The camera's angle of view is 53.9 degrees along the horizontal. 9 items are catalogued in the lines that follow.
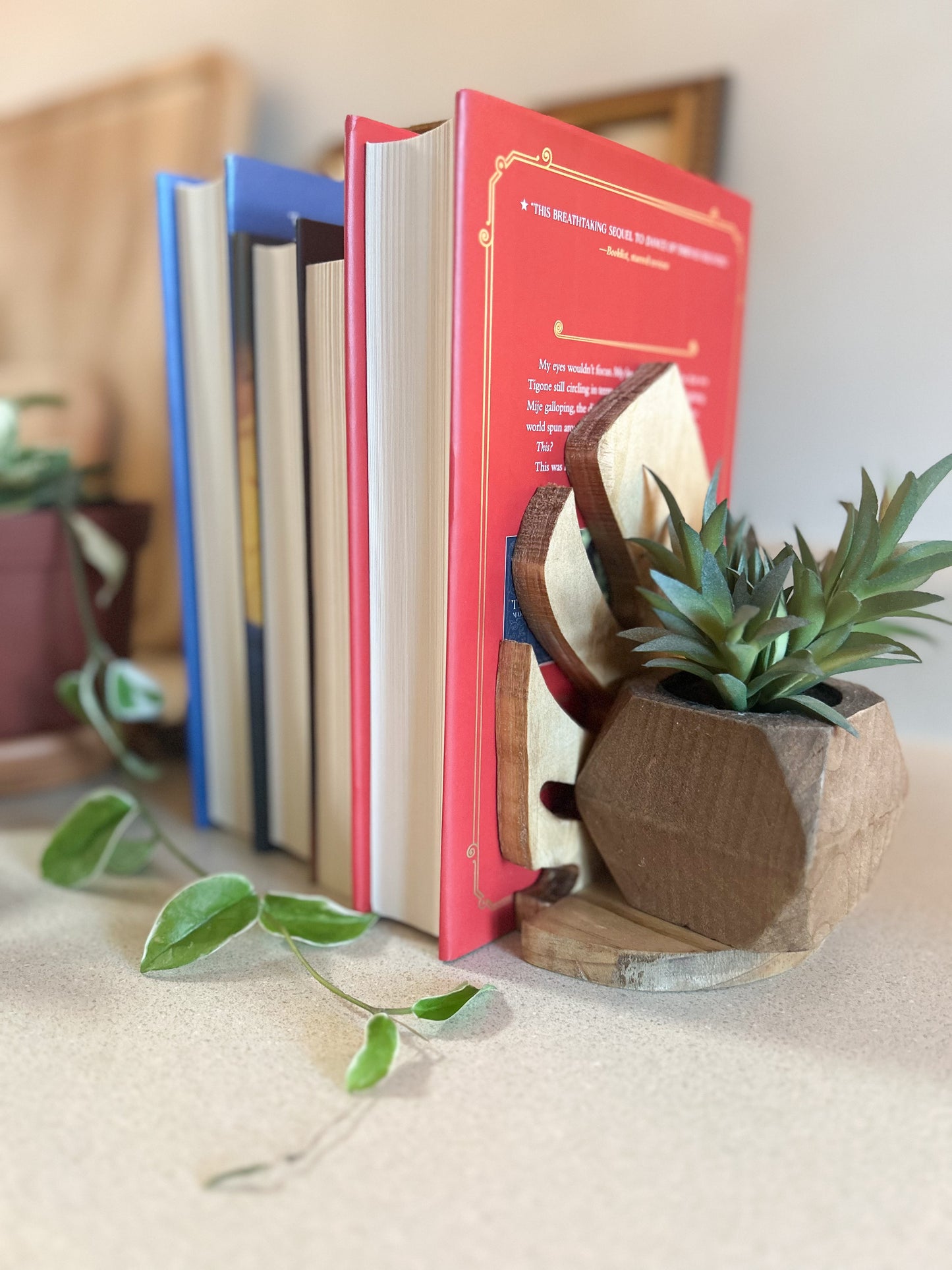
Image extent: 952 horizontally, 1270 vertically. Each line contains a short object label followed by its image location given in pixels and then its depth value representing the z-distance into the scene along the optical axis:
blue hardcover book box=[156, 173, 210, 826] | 0.54
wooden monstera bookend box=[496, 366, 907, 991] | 0.38
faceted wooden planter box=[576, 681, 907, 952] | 0.37
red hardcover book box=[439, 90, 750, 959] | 0.39
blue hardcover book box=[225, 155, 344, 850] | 0.49
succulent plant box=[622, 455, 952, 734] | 0.39
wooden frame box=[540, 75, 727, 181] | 0.58
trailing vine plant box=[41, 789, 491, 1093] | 0.37
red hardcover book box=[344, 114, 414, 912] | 0.40
